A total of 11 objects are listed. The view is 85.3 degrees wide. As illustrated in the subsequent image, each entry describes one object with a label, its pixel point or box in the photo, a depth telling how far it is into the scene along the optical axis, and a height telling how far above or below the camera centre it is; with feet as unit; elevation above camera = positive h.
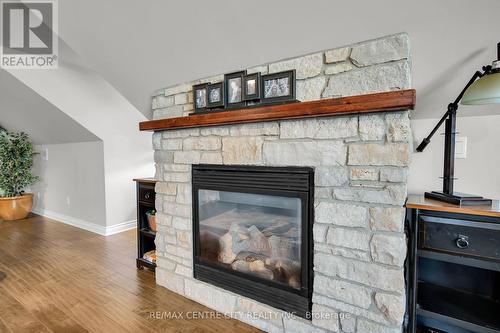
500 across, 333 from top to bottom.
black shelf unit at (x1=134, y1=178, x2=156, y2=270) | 8.86 -2.10
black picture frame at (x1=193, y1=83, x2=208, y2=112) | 6.66 +1.55
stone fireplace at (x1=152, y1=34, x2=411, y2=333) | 4.63 -0.98
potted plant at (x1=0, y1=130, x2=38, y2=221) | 15.51 -0.84
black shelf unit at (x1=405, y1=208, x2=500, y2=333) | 4.41 -2.36
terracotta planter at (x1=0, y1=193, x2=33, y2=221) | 15.66 -2.80
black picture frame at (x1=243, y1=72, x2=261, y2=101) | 5.79 +1.54
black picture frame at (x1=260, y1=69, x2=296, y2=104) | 5.39 +1.46
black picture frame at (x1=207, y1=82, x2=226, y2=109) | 6.32 +1.53
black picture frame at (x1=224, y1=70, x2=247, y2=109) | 6.04 +1.62
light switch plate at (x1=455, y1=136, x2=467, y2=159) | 5.68 +0.27
